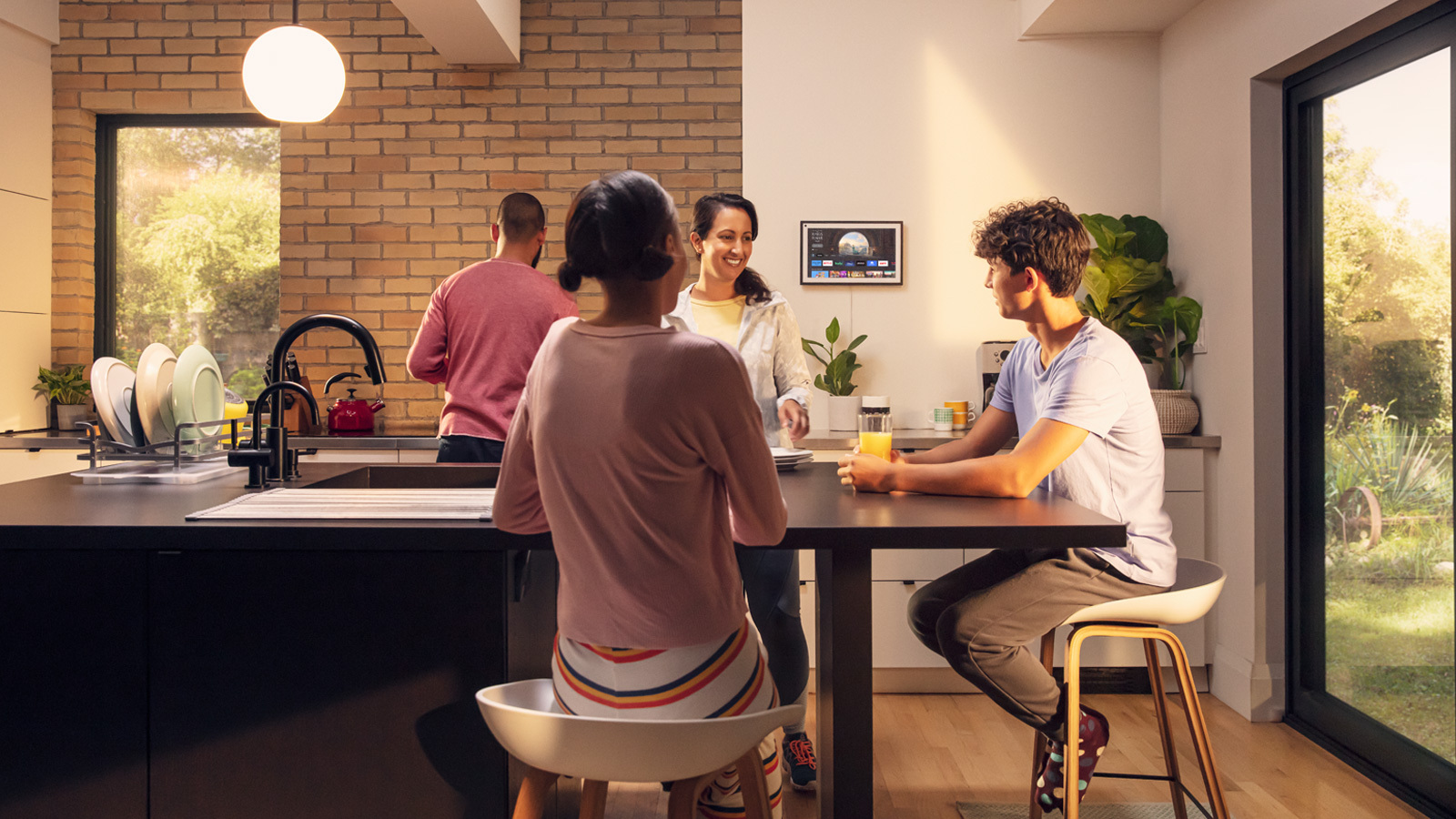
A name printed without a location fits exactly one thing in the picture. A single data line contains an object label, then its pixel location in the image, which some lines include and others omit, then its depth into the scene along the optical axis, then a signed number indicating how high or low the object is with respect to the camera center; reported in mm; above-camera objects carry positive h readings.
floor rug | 2285 -970
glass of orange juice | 1864 -30
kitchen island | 1432 -389
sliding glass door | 2344 +36
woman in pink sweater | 1137 -69
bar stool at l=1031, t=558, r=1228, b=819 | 1708 -394
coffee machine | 3512 +221
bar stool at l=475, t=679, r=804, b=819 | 1120 -404
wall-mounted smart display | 3674 +654
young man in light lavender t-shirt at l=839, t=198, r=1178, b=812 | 1742 -109
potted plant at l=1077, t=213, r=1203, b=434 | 3238 +415
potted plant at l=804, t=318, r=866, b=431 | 3598 +136
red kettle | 3580 +10
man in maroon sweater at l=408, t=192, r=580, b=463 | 2424 +210
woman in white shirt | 2381 +180
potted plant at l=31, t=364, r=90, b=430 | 3863 +109
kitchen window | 4070 +794
